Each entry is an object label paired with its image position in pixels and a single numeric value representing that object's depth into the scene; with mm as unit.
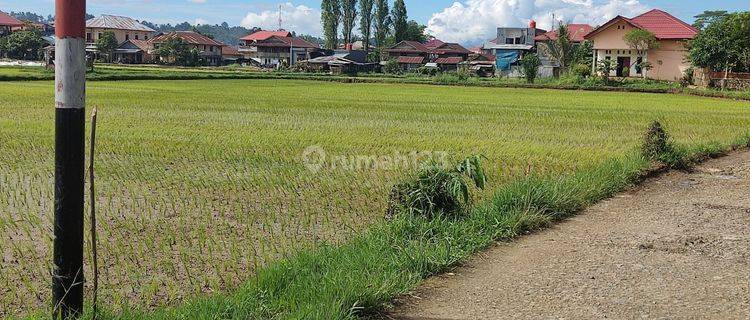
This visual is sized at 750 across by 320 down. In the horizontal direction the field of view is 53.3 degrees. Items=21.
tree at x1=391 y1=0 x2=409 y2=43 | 76688
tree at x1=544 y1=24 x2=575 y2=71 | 47328
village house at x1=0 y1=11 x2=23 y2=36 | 82000
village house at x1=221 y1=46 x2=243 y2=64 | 82188
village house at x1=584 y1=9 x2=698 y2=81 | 41406
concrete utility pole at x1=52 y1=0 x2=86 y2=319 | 2943
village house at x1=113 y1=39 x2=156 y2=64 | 72062
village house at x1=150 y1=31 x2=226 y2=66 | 68881
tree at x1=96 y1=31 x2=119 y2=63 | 69688
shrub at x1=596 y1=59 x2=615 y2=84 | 39312
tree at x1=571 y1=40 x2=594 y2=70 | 47219
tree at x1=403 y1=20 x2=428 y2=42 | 86225
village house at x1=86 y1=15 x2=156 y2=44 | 80938
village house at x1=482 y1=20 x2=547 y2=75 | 60381
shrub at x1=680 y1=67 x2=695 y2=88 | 36531
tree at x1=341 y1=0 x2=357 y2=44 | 76312
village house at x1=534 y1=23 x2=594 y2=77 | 48625
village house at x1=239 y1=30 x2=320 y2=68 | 78438
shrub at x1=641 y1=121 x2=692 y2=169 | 9562
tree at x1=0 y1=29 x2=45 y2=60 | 66750
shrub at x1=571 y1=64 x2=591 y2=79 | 40625
